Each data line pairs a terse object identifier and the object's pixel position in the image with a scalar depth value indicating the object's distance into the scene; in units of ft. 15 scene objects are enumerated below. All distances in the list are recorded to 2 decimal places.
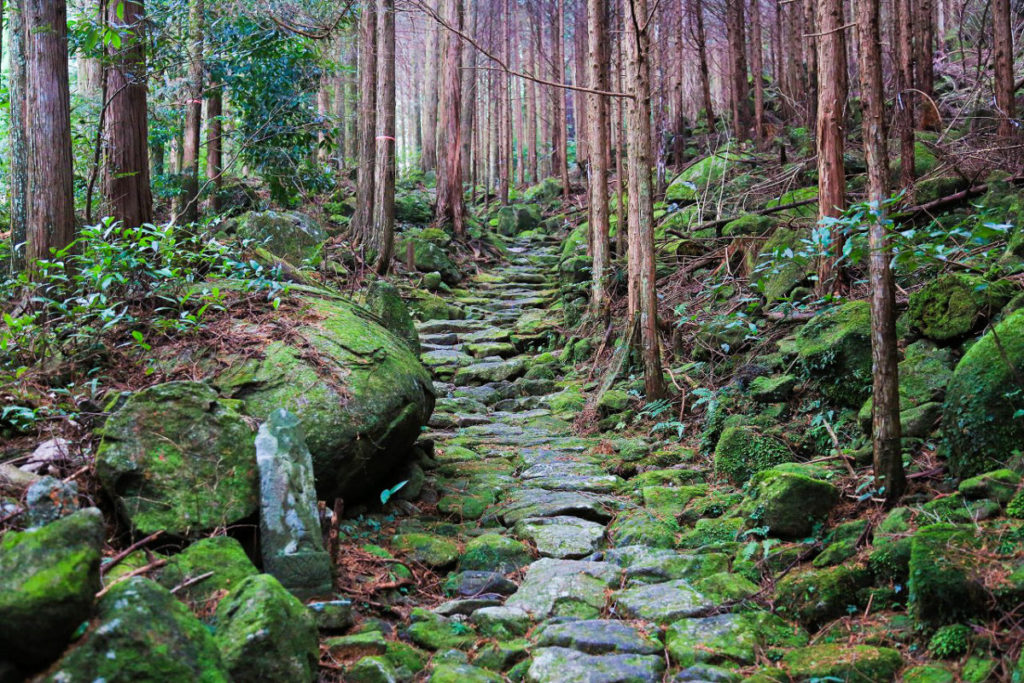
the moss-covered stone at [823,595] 10.77
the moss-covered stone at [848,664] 8.91
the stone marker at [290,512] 10.93
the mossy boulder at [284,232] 33.68
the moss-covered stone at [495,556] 13.99
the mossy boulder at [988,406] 12.00
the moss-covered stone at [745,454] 16.61
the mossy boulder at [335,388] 14.20
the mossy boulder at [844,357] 17.28
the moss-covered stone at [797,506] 13.12
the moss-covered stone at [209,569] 9.43
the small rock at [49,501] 8.89
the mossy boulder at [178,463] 10.73
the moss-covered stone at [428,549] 13.80
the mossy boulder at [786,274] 24.79
